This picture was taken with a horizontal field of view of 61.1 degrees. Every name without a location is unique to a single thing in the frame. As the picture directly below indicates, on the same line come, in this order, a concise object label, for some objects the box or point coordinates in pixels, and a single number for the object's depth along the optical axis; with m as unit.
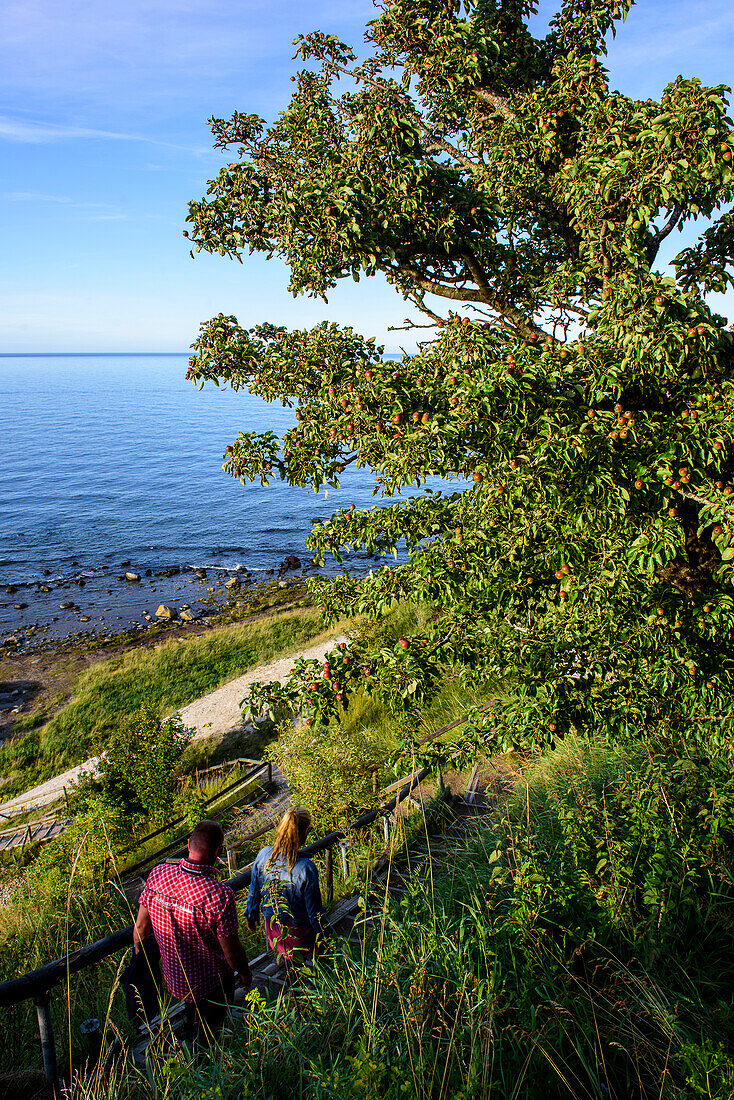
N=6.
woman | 4.51
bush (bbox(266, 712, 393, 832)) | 9.60
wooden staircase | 4.09
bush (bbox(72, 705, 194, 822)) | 13.83
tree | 4.95
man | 3.96
